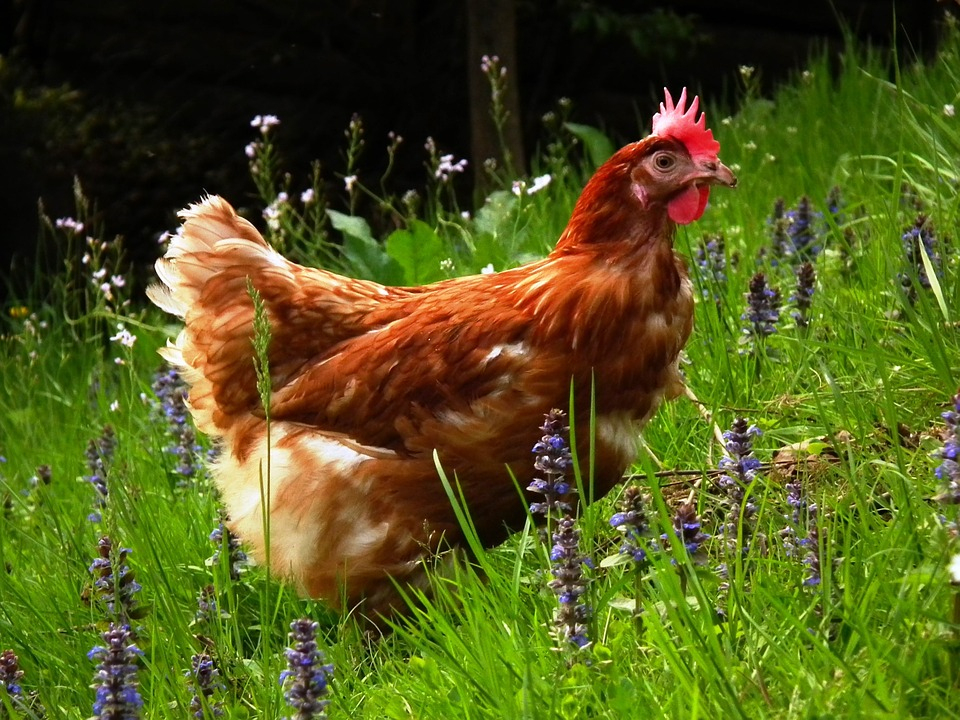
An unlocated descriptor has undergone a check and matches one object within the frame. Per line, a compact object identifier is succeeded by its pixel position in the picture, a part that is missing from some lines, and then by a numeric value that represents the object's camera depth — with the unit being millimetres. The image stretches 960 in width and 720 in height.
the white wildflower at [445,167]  10191
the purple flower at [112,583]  5064
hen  6301
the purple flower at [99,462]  7850
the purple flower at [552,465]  4672
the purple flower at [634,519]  4445
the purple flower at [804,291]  7160
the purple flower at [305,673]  4113
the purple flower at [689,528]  4324
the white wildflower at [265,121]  9959
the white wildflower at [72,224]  10366
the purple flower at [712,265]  8148
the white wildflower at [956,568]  3287
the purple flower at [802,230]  8562
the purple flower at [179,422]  7988
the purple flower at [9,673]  4875
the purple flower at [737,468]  4852
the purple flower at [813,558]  4449
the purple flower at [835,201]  9484
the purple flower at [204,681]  4801
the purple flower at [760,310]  7121
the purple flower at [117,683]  3994
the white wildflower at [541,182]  9438
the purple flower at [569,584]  4230
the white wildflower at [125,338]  7822
